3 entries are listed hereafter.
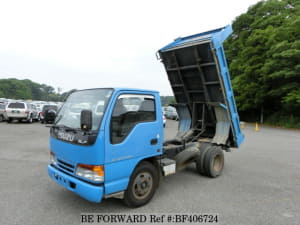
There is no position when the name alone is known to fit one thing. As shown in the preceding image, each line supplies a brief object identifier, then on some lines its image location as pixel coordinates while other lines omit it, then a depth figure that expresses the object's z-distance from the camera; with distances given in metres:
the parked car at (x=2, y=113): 16.74
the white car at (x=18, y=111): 15.81
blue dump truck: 2.96
